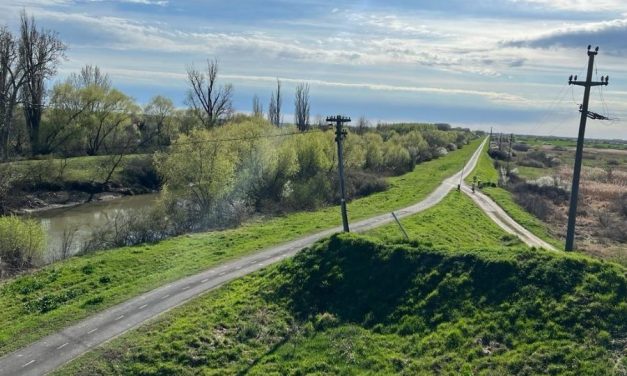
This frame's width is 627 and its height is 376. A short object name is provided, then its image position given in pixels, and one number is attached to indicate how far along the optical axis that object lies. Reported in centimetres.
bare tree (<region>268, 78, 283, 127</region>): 10069
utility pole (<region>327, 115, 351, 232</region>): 2487
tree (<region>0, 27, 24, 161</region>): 5534
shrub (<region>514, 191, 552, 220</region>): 4592
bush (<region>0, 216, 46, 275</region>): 2552
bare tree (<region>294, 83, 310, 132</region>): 10040
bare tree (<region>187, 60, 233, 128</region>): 7981
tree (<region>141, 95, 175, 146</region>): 7894
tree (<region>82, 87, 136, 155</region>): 6653
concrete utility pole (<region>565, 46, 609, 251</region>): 2250
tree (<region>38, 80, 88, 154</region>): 6425
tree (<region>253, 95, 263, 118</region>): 9118
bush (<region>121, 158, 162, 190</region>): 6469
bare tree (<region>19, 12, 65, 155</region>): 5853
